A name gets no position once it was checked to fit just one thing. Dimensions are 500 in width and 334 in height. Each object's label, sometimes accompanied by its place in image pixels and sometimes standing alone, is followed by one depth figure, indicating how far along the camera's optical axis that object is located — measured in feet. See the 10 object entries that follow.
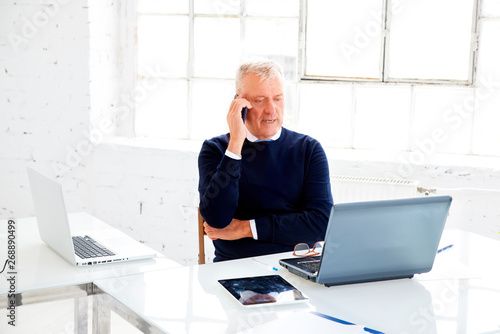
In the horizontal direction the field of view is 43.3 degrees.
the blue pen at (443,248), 7.30
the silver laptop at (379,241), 5.65
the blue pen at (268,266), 6.53
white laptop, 6.42
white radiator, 10.78
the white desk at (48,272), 5.93
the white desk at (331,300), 5.12
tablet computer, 5.48
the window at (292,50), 11.48
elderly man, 7.67
